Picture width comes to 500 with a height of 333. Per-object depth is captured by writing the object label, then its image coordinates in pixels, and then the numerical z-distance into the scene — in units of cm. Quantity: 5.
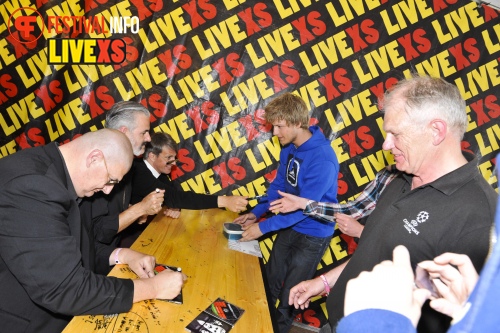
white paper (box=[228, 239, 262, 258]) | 233
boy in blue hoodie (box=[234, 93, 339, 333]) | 256
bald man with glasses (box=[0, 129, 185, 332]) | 125
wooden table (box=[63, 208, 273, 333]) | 143
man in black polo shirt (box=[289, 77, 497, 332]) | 116
